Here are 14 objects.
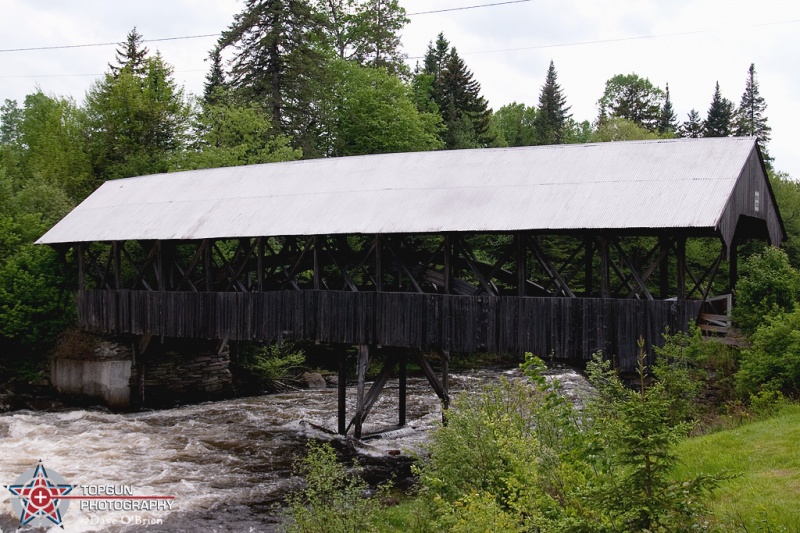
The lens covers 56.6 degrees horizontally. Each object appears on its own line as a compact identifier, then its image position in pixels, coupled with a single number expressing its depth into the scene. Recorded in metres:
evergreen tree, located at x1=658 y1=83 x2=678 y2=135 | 52.44
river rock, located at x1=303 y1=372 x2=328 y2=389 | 24.92
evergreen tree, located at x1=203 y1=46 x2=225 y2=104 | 44.39
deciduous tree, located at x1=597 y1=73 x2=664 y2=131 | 52.25
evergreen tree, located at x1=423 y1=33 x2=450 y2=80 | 47.81
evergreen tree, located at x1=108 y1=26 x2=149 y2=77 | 36.31
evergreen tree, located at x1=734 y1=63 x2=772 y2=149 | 49.94
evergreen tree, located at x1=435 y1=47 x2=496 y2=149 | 41.34
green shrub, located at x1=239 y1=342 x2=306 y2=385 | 23.42
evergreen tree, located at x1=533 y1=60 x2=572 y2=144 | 45.81
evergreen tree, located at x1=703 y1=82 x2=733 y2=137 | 45.84
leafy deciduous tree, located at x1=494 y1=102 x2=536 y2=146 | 57.69
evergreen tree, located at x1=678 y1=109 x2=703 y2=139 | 48.75
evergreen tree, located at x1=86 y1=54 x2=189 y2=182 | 31.05
